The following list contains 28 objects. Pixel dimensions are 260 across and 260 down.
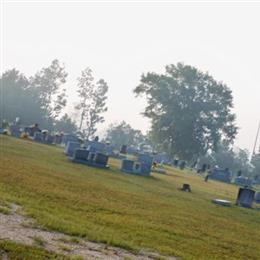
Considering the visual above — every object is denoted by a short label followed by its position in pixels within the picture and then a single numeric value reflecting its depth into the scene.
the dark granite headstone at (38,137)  41.44
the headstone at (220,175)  48.56
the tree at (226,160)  90.25
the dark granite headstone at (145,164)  29.94
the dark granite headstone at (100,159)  27.72
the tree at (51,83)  90.25
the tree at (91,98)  93.00
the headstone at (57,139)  45.23
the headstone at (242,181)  48.59
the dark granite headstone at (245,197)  23.95
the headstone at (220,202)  21.71
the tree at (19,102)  74.00
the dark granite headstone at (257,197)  29.40
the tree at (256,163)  90.58
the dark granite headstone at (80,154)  27.56
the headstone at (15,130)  41.44
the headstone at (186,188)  24.80
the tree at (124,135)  101.44
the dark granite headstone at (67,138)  43.19
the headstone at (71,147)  29.97
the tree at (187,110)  66.75
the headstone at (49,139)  41.72
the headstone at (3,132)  39.62
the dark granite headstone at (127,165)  29.27
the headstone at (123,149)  52.59
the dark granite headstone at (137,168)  29.81
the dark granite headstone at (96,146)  37.23
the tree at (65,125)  89.19
